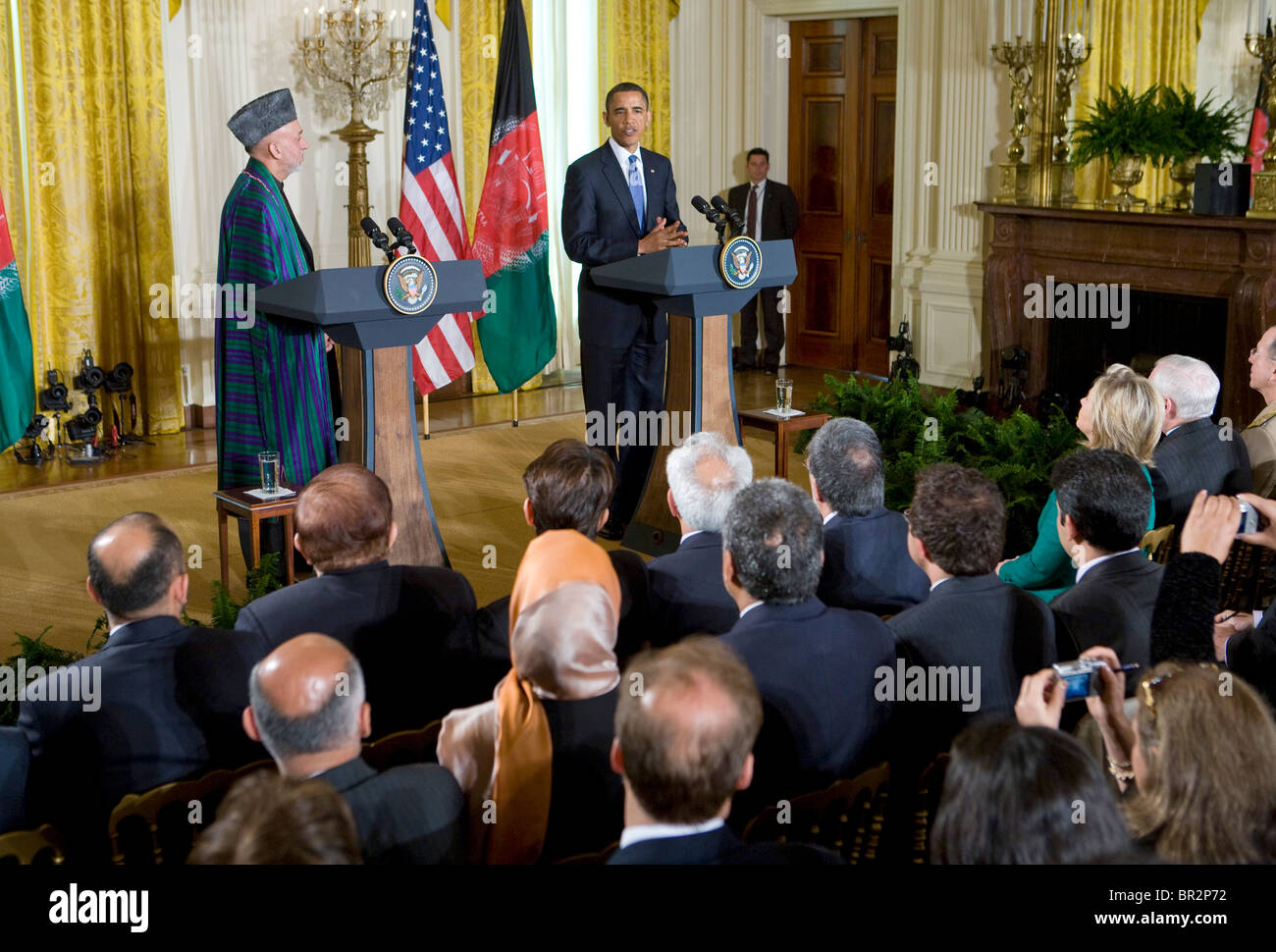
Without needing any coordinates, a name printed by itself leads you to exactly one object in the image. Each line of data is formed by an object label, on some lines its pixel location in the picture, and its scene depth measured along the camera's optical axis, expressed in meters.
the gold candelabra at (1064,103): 7.61
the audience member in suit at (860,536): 3.38
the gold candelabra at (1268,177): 6.68
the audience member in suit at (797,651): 2.53
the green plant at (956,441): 4.79
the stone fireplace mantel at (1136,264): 6.80
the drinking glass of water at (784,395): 5.16
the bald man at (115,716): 2.50
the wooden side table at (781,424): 5.07
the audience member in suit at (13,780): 2.41
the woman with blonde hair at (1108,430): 3.60
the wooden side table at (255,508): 4.26
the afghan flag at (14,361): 6.46
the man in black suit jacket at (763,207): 9.34
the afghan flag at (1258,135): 7.25
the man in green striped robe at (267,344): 4.73
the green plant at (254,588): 3.73
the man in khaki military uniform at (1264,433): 4.14
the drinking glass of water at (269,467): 4.36
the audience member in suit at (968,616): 2.74
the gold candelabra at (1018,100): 7.79
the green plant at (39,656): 3.45
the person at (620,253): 5.48
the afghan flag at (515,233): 7.43
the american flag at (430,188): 7.21
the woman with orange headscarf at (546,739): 2.35
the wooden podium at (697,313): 4.69
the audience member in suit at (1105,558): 2.88
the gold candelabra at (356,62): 7.75
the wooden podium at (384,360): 4.10
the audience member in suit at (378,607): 2.88
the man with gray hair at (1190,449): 3.95
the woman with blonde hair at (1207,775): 1.82
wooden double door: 9.22
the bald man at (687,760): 1.84
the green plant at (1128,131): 7.19
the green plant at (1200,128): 7.13
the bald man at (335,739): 2.04
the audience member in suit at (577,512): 3.09
